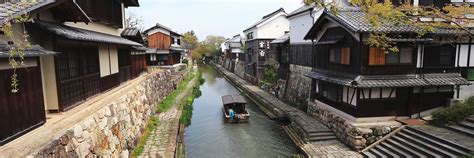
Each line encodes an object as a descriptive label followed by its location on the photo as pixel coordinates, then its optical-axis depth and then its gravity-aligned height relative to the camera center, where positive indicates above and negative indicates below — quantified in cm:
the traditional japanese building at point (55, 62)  808 -16
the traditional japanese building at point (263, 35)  4025 +314
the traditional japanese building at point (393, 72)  1469 -91
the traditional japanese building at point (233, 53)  6326 +77
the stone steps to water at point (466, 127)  1251 -336
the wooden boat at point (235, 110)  2323 -462
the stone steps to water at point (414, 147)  1155 -407
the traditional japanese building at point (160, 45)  4519 +205
